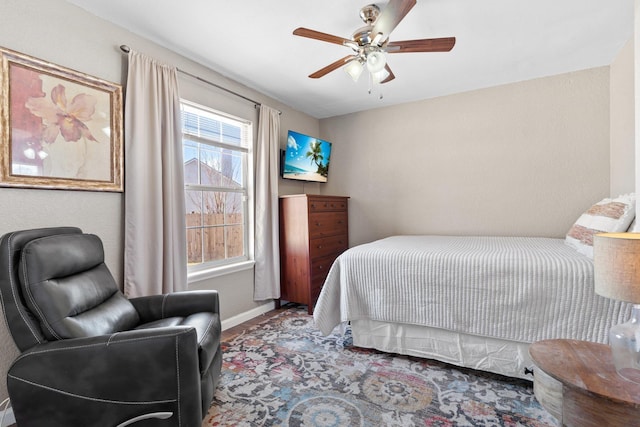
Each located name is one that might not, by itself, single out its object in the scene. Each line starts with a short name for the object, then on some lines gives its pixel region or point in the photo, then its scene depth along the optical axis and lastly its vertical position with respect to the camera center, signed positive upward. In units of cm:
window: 280 +26
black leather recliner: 125 -64
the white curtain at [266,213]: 336 -3
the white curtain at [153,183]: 219 +22
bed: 178 -63
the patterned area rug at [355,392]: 164 -115
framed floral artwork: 168 +53
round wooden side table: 97 -62
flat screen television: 378 +69
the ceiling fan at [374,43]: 183 +113
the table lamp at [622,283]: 103 -27
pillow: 206 -10
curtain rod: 219 +122
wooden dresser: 345 -44
